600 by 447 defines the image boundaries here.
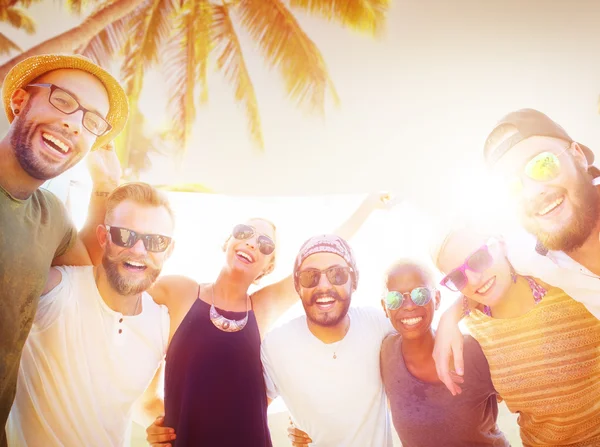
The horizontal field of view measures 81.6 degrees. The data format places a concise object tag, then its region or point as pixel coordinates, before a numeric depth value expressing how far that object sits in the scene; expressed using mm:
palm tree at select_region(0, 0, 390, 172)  3033
